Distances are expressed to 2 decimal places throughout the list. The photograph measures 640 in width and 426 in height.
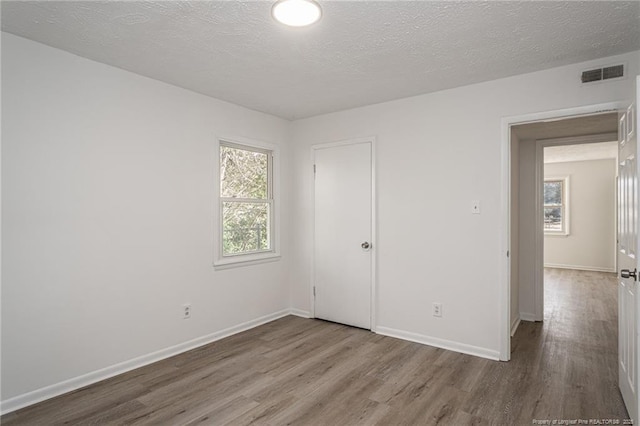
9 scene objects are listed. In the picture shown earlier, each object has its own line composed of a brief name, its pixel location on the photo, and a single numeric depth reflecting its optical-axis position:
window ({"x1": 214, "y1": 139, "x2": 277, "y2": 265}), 3.91
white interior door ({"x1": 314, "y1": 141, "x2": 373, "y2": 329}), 4.04
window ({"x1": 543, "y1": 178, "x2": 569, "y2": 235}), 8.27
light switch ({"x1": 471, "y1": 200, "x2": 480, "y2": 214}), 3.31
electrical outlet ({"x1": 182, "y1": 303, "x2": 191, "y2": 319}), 3.42
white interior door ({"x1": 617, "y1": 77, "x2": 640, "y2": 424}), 2.04
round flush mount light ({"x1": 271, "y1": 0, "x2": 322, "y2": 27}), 1.99
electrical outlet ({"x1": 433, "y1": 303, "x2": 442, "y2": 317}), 3.52
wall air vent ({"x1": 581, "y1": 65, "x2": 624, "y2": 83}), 2.69
